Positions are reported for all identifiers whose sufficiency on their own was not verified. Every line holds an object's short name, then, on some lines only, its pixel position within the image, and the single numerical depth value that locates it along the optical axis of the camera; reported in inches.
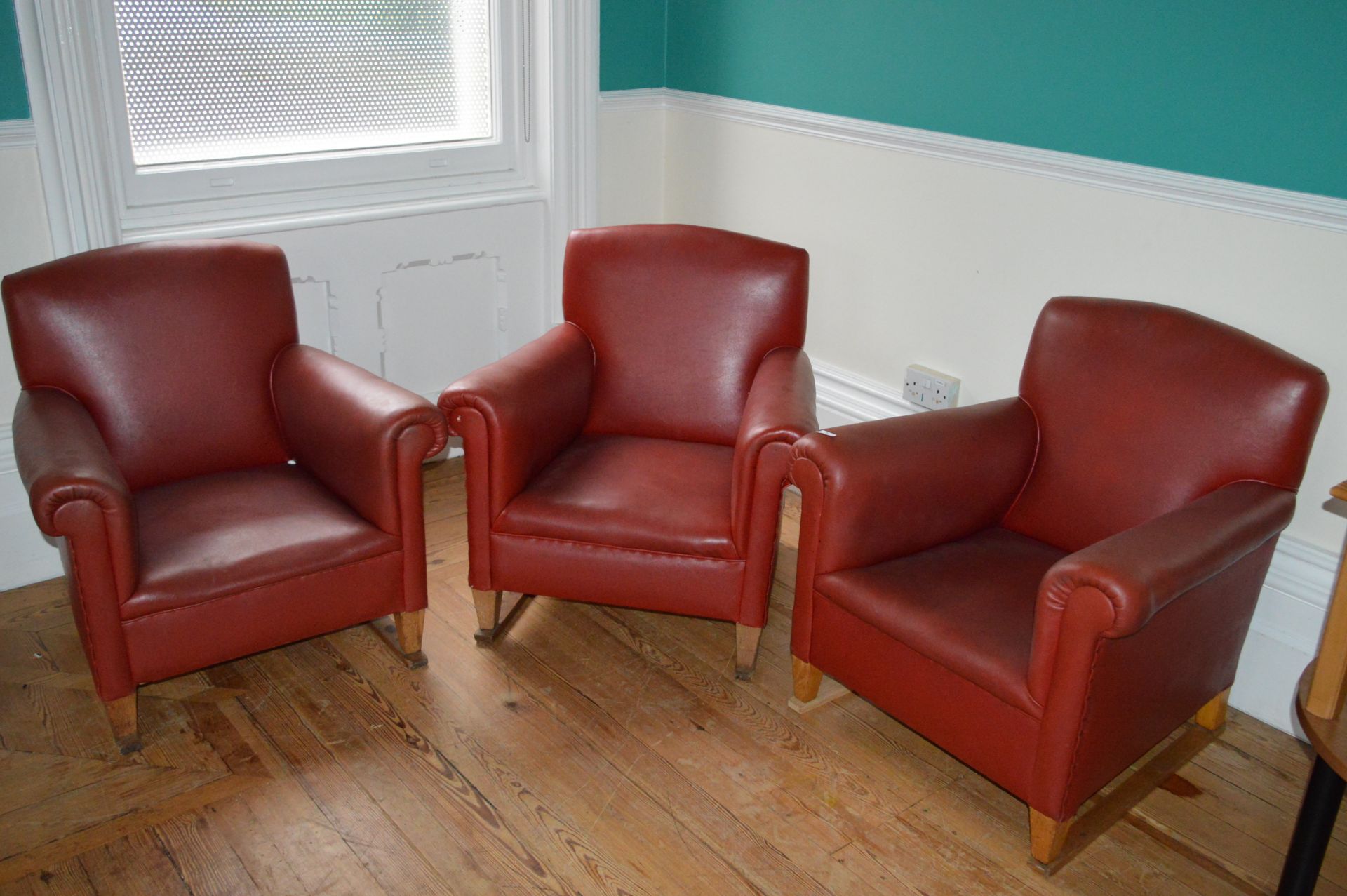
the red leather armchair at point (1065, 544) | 74.5
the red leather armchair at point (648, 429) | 94.6
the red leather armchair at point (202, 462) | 83.0
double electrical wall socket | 120.0
